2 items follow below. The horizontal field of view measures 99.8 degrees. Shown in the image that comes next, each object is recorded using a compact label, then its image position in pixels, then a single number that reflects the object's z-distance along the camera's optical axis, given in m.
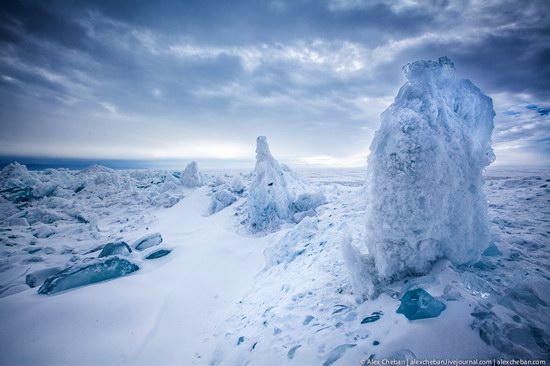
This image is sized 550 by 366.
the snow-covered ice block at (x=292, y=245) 6.43
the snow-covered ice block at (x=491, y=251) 3.72
